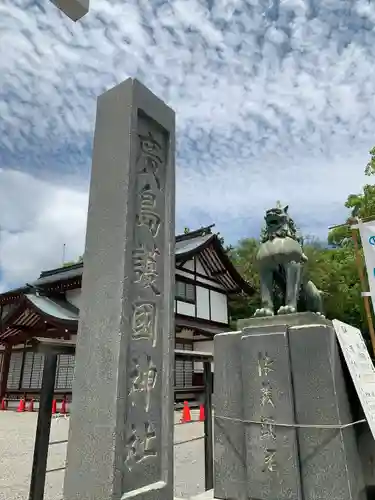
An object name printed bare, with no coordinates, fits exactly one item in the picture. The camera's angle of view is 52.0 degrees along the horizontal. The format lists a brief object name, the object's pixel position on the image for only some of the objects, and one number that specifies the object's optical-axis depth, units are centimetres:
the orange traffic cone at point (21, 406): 1430
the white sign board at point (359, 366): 294
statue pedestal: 274
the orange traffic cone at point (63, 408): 1251
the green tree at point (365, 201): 1355
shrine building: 1481
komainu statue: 354
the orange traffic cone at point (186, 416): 1104
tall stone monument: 211
